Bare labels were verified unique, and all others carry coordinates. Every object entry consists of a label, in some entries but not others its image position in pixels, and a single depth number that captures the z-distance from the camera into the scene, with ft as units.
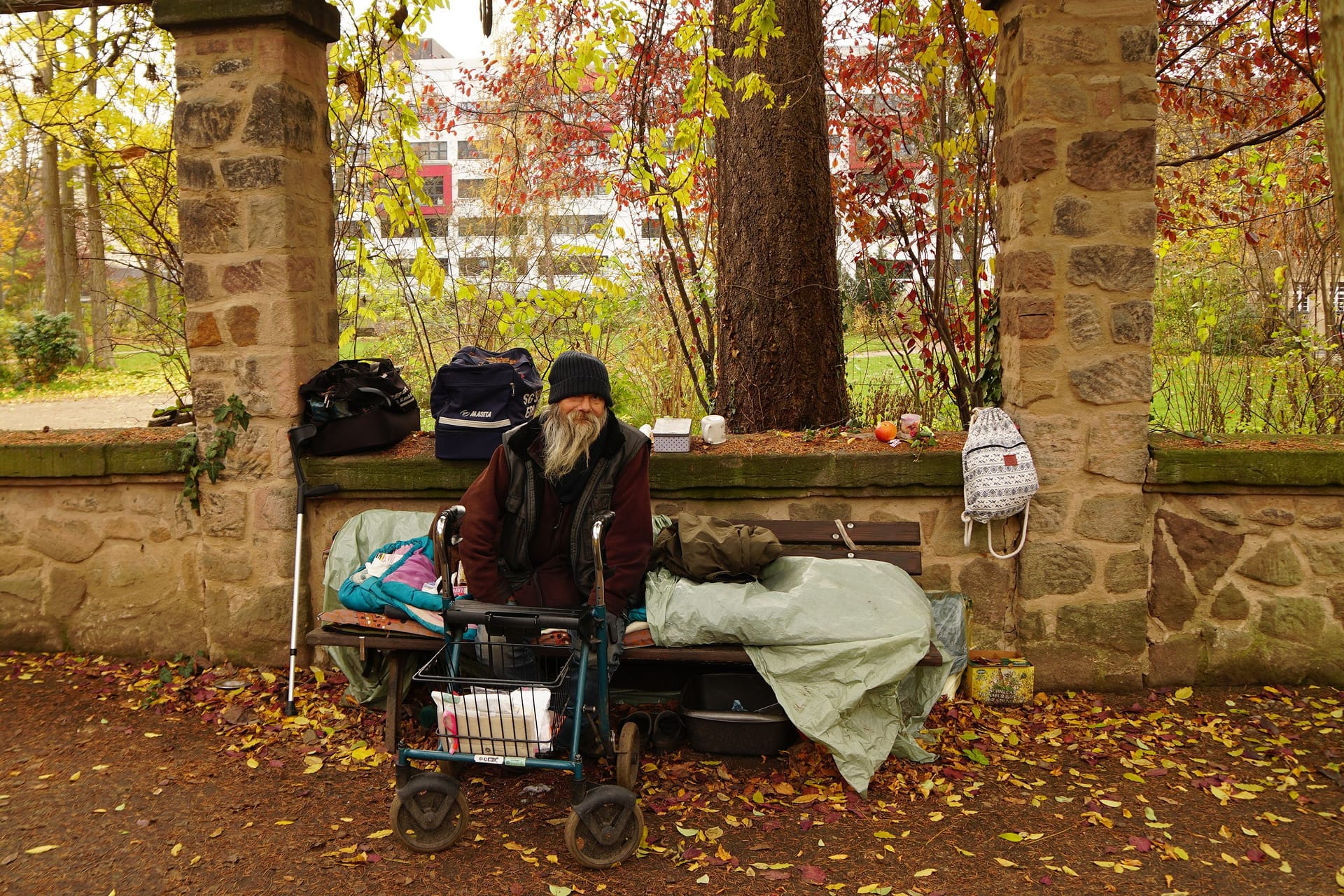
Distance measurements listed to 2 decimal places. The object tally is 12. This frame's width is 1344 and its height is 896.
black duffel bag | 14.73
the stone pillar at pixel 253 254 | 14.10
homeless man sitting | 11.85
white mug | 14.44
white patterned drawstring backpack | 13.05
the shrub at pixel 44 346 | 51.80
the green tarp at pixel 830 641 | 11.40
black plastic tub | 12.01
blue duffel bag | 14.12
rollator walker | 9.98
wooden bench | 12.48
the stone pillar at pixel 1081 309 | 12.80
